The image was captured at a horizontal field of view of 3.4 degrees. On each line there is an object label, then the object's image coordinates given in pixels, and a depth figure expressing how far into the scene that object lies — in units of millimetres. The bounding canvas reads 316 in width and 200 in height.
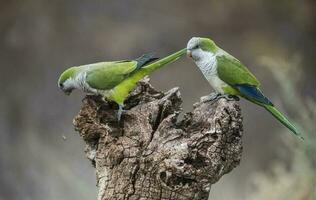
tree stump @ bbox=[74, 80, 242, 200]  10029
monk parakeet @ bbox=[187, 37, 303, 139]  10123
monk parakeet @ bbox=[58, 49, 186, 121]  10143
